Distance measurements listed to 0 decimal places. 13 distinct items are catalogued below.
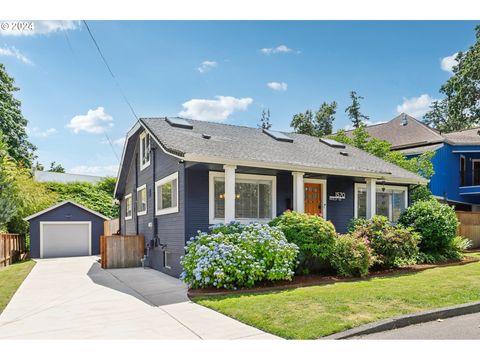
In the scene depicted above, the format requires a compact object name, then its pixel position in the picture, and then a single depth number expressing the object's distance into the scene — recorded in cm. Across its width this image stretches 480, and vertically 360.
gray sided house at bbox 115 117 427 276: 967
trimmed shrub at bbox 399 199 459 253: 1138
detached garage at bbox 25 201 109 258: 1880
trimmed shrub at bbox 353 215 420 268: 973
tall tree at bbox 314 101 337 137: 2888
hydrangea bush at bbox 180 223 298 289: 746
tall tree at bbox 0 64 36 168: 2362
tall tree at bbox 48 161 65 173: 4262
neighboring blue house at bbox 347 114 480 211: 2000
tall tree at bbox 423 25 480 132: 2152
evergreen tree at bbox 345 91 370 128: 2576
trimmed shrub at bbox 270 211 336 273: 889
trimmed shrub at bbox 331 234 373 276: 888
